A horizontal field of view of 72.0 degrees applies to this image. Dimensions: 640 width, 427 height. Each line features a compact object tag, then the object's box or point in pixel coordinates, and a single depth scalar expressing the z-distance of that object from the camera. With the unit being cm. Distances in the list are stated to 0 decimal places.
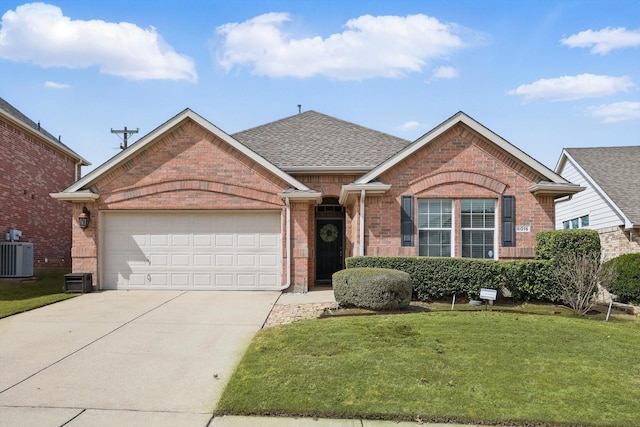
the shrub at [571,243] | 1091
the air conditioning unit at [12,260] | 1420
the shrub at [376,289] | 952
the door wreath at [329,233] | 1507
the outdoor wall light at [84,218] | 1312
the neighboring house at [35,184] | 1577
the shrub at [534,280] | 1094
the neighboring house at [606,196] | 1652
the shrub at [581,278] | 991
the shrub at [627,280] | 1231
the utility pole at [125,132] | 2606
